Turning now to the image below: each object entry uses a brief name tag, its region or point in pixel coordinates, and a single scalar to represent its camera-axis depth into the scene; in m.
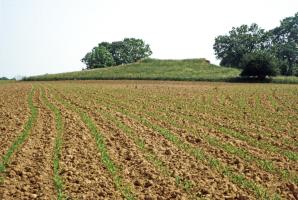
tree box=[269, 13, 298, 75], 96.88
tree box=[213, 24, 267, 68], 104.81
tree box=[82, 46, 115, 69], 121.38
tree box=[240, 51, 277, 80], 57.12
